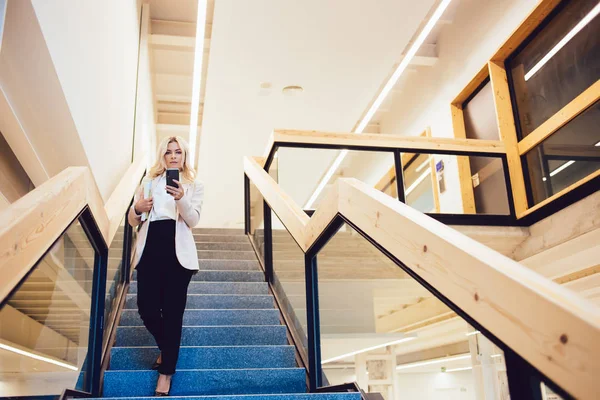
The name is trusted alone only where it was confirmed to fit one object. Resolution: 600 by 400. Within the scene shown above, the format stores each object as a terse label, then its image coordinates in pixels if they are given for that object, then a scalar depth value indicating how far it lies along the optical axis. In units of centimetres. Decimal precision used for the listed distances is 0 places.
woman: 283
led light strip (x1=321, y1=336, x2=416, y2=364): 193
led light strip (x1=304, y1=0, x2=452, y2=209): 549
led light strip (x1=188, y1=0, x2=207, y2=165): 593
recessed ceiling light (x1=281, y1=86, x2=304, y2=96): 814
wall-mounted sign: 644
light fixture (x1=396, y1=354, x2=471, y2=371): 143
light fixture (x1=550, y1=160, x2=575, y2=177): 519
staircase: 296
